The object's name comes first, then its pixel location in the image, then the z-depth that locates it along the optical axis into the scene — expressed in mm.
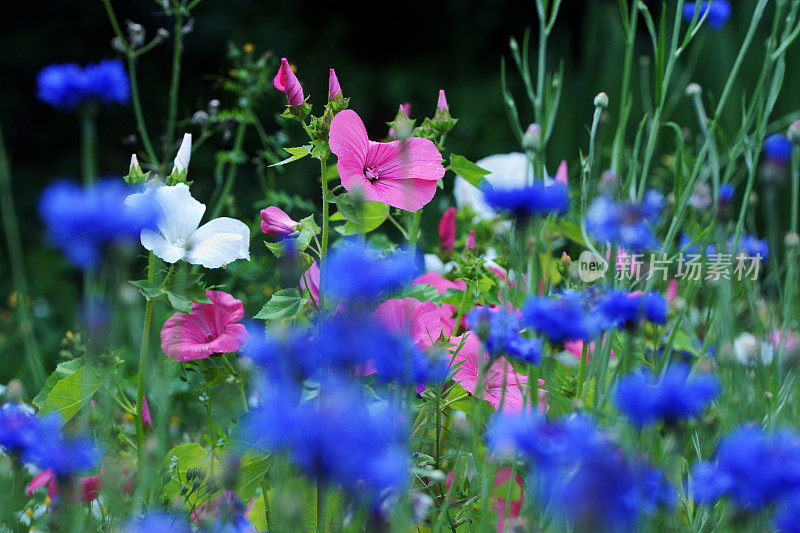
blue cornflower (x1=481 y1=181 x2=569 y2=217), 2381
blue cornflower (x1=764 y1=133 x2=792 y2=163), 2482
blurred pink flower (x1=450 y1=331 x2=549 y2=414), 2508
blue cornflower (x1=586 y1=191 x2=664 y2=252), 2358
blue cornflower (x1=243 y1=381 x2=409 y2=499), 2254
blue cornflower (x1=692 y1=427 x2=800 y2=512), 2217
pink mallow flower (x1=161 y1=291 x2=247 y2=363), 2522
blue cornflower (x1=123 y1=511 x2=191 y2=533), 2316
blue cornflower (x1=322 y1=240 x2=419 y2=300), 2312
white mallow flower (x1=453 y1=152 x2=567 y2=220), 2810
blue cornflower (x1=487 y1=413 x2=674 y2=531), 2049
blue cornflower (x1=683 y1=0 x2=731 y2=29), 2759
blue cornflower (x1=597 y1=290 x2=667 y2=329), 2384
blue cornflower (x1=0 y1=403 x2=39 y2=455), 2385
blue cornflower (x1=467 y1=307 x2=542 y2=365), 2383
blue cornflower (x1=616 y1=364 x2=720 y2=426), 2290
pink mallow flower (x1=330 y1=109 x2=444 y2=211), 2502
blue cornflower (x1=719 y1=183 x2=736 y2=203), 2487
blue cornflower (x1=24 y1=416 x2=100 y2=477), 2341
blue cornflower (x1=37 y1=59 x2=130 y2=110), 2449
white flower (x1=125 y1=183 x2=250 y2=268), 2490
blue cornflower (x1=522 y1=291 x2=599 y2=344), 2352
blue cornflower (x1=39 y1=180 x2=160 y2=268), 2311
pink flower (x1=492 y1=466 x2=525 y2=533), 2535
